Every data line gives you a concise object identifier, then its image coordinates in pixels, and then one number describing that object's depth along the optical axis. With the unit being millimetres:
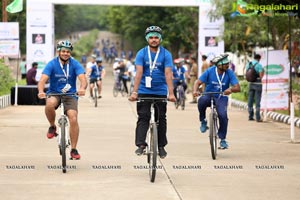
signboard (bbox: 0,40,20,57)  27797
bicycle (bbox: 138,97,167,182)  10844
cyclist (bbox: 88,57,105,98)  30578
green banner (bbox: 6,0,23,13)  31612
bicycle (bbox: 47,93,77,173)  11609
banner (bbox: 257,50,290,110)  22016
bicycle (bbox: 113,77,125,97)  37406
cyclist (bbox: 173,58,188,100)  28375
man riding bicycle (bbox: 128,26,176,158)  11609
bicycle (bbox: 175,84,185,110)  27717
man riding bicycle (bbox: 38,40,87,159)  12188
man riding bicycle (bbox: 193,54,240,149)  14141
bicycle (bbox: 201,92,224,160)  13516
